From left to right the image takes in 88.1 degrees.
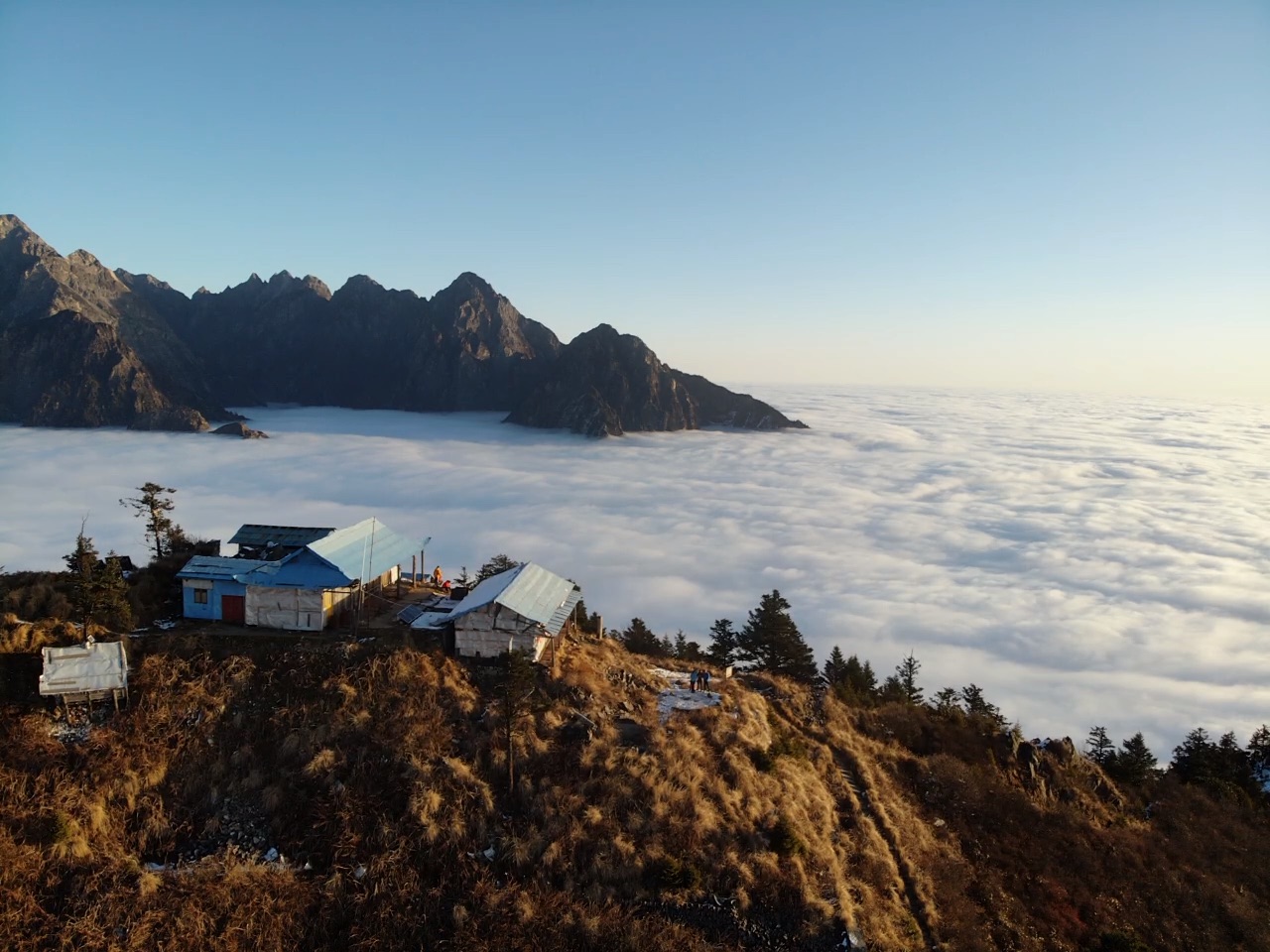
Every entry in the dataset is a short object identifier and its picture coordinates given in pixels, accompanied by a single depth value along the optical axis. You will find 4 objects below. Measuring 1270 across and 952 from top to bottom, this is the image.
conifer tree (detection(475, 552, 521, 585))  42.12
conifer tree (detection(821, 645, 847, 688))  49.61
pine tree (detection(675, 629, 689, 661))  51.78
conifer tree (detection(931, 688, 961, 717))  39.94
